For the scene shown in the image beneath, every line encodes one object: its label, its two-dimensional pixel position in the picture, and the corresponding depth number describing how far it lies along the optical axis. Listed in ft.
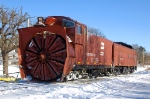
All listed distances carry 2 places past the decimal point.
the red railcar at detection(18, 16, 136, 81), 44.34
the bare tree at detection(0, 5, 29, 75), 89.56
